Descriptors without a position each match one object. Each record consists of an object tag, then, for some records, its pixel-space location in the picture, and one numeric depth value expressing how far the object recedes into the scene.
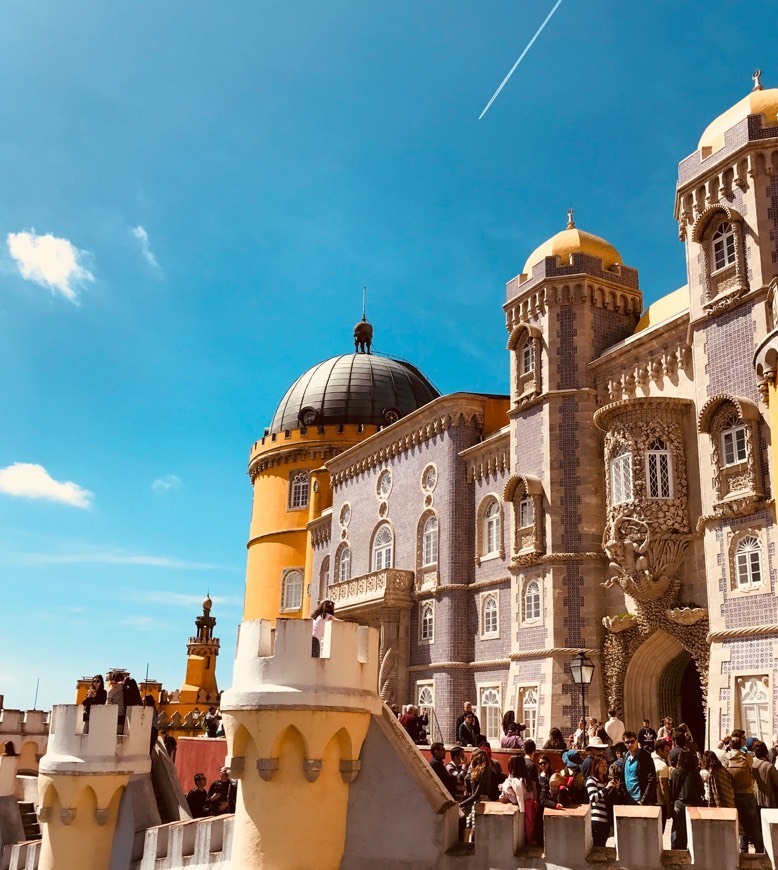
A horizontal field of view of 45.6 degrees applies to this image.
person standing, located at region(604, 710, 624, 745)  18.66
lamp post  19.17
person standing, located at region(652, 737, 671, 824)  11.79
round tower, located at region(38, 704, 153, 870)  15.80
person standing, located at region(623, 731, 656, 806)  11.71
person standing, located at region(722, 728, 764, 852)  11.07
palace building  20.62
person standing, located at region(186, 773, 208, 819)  16.35
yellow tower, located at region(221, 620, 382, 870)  11.89
